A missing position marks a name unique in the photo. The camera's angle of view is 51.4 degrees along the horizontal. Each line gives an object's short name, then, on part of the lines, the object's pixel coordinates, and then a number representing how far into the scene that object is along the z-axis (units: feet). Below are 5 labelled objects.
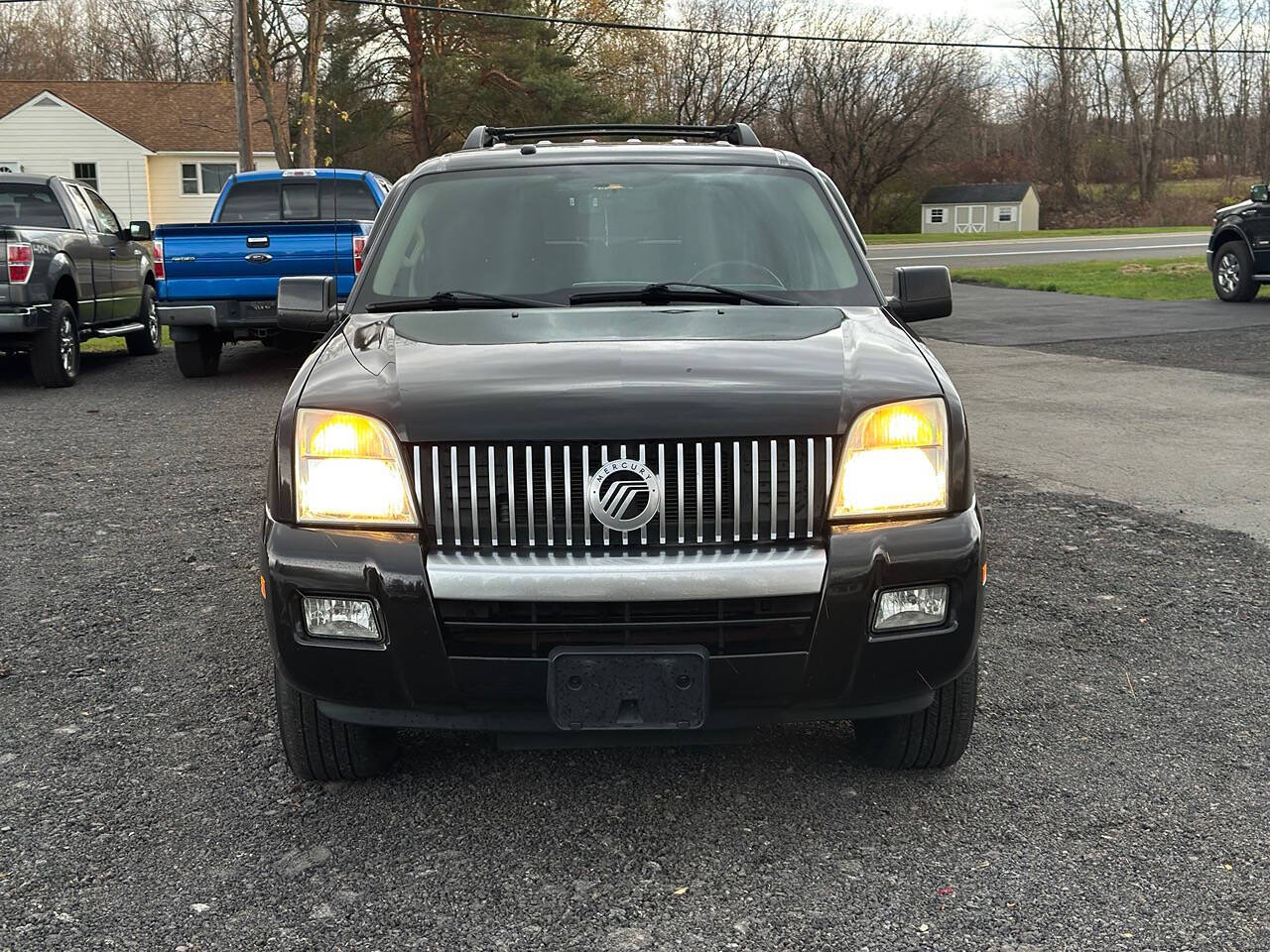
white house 153.28
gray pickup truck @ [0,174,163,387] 37.78
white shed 269.85
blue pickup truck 39.04
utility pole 78.59
